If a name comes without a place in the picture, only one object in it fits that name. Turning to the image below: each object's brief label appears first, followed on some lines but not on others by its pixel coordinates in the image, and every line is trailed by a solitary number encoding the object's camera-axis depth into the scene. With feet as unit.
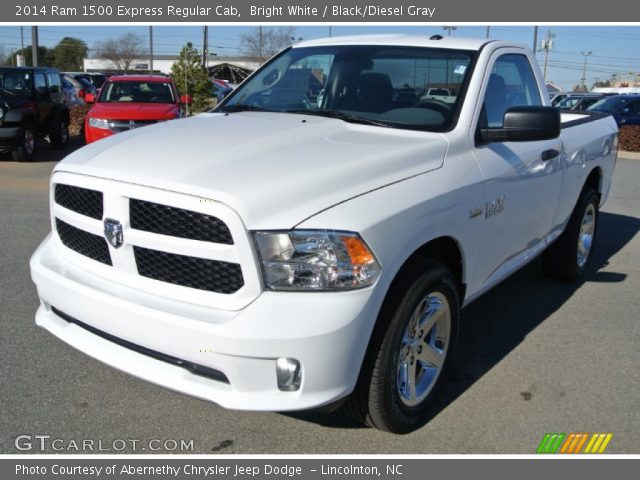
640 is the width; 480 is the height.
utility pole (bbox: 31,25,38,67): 72.87
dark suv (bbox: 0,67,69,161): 39.83
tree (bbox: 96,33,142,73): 240.53
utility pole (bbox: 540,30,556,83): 151.84
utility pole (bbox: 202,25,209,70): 65.51
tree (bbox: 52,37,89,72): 230.68
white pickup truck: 8.30
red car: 39.63
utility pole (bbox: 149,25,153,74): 138.00
